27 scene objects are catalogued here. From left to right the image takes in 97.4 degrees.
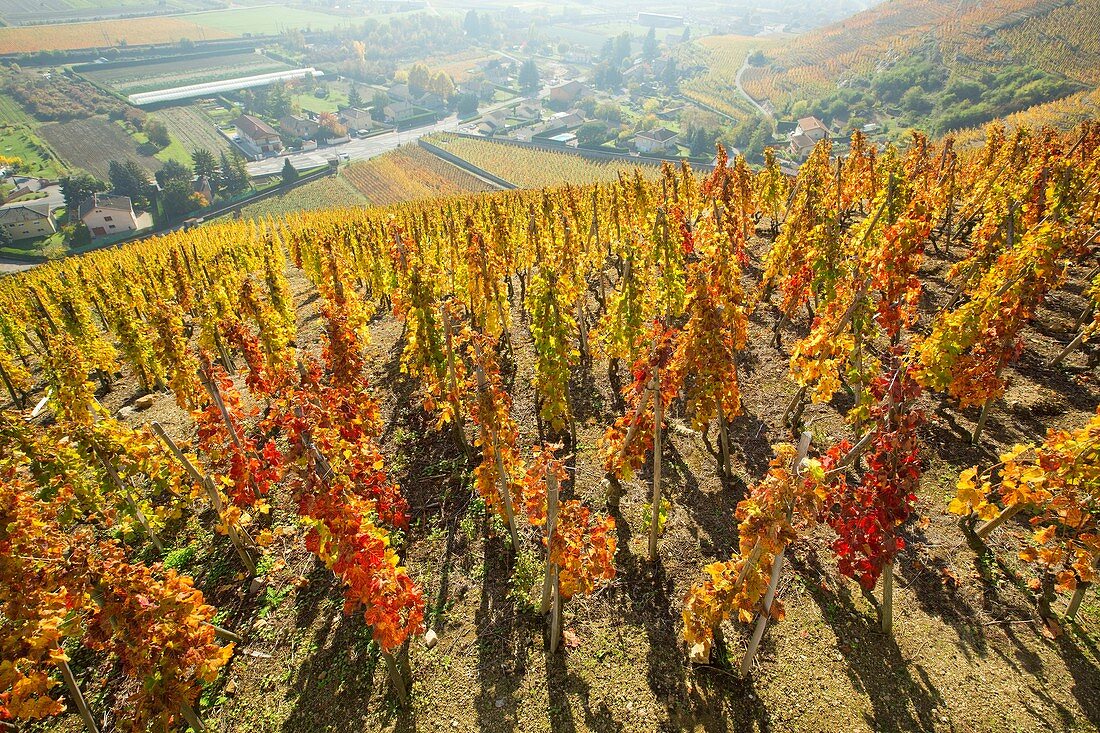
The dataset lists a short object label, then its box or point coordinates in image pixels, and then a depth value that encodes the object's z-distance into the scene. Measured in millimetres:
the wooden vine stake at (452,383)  11367
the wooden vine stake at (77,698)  6654
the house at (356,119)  122638
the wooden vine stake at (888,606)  7548
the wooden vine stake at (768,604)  5730
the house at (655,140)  87938
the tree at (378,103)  127688
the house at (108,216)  64750
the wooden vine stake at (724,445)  10890
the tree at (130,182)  73125
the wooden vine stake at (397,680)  7414
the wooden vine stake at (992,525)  7922
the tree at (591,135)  91812
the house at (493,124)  111188
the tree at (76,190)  69438
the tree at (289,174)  83875
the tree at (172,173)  75169
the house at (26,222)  62781
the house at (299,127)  113812
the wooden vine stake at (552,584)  6997
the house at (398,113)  127500
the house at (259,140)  103875
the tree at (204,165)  77212
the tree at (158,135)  101438
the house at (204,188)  74812
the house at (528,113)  119925
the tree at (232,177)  78062
